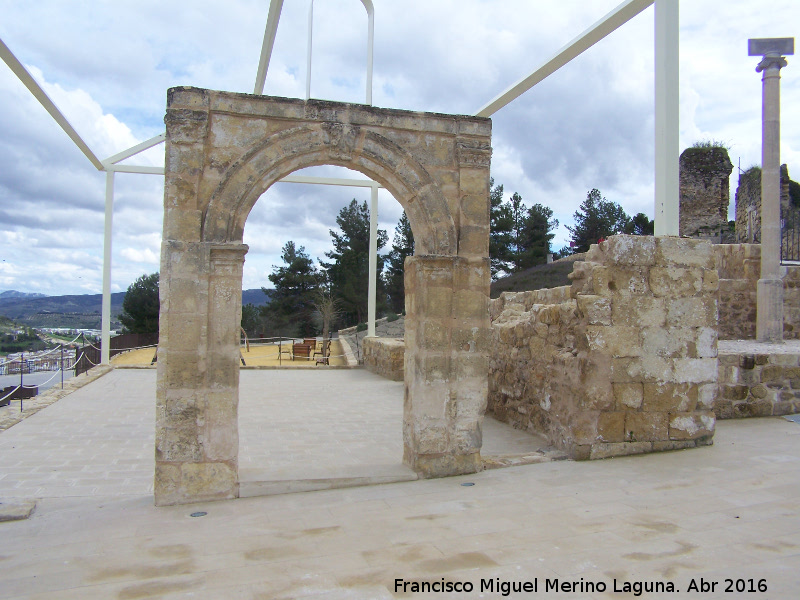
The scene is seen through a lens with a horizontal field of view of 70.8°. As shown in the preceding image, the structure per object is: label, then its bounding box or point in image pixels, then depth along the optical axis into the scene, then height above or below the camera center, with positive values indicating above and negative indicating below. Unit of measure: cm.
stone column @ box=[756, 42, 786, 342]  1009 +212
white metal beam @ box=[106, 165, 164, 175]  1346 +350
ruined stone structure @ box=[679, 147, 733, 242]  1988 +476
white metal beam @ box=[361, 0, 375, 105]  824 +428
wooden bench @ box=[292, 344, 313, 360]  1942 -109
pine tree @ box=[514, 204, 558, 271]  3206 +499
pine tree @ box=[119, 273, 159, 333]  3212 +48
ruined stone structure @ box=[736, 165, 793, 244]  1714 +401
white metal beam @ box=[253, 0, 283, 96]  823 +443
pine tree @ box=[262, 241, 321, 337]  3462 +139
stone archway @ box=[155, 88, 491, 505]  477 +57
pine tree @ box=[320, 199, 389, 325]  3181 +326
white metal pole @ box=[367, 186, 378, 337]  1489 +192
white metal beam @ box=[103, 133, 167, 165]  1224 +371
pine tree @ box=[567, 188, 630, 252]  3256 +609
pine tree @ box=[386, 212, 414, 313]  3156 +322
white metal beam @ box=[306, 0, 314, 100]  880 +469
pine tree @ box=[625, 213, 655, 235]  3025 +544
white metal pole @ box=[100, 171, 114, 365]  1364 +134
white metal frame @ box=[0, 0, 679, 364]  650 +350
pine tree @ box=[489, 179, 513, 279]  3072 +519
